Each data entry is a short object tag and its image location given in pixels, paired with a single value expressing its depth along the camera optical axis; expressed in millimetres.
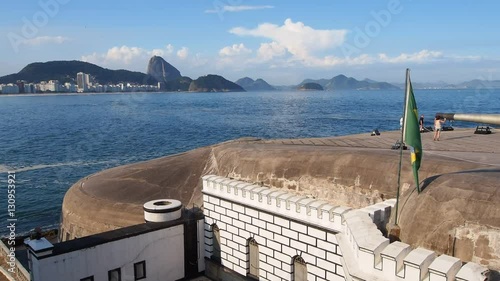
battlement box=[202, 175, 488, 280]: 8016
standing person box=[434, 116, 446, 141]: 23038
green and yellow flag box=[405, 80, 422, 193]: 9891
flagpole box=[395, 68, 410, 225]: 9638
